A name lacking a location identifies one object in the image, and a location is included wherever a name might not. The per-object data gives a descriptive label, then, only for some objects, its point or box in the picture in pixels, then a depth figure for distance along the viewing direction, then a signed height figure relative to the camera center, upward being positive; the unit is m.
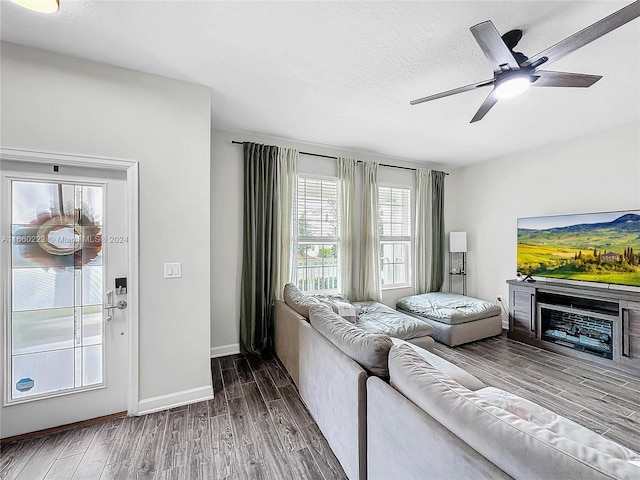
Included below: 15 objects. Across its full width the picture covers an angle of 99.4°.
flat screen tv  3.08 -0.08
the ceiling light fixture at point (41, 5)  1.45 +1.29
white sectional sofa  0.78 -0.71
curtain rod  3.47 +1.24
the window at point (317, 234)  3.89 +0.09
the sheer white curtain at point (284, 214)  3.56 +0.34
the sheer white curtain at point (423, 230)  4.72 +0.18
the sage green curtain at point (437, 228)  4.84 +0.22
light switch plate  2.27 -0.26
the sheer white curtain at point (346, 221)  4.02 +0.28
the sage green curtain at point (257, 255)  3.39 -0.19
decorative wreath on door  1.97 +0.00
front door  1.92 -0.42
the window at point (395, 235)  4.54 +0.09
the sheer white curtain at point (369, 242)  4.19 -0.03
